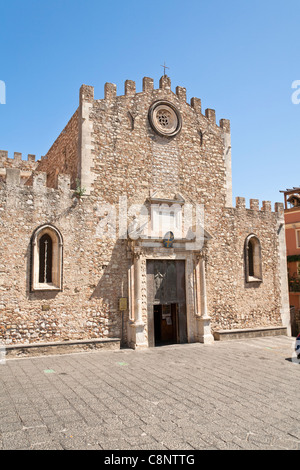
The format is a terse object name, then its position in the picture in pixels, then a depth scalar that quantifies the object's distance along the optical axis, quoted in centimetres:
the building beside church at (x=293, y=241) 2470
